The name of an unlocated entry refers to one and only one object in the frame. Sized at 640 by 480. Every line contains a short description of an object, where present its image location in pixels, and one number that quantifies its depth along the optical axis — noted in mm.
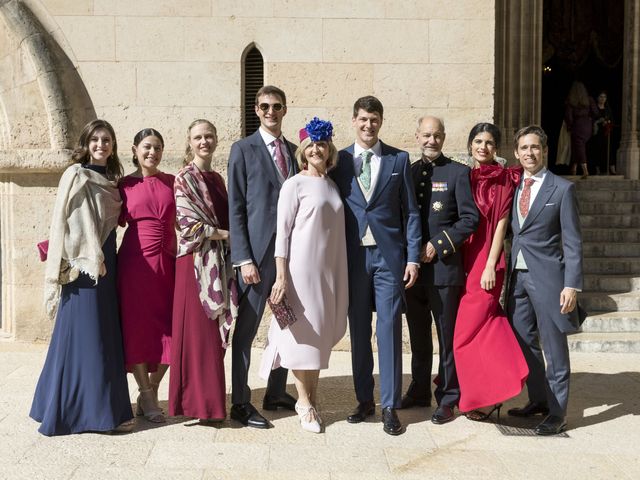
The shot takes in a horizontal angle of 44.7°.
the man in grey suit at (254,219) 4676
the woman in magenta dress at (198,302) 4641
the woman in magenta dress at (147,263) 4734
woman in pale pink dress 4559
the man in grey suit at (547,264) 4594
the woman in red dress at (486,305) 4688
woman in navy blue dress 4523
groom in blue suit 4703
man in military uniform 4812
